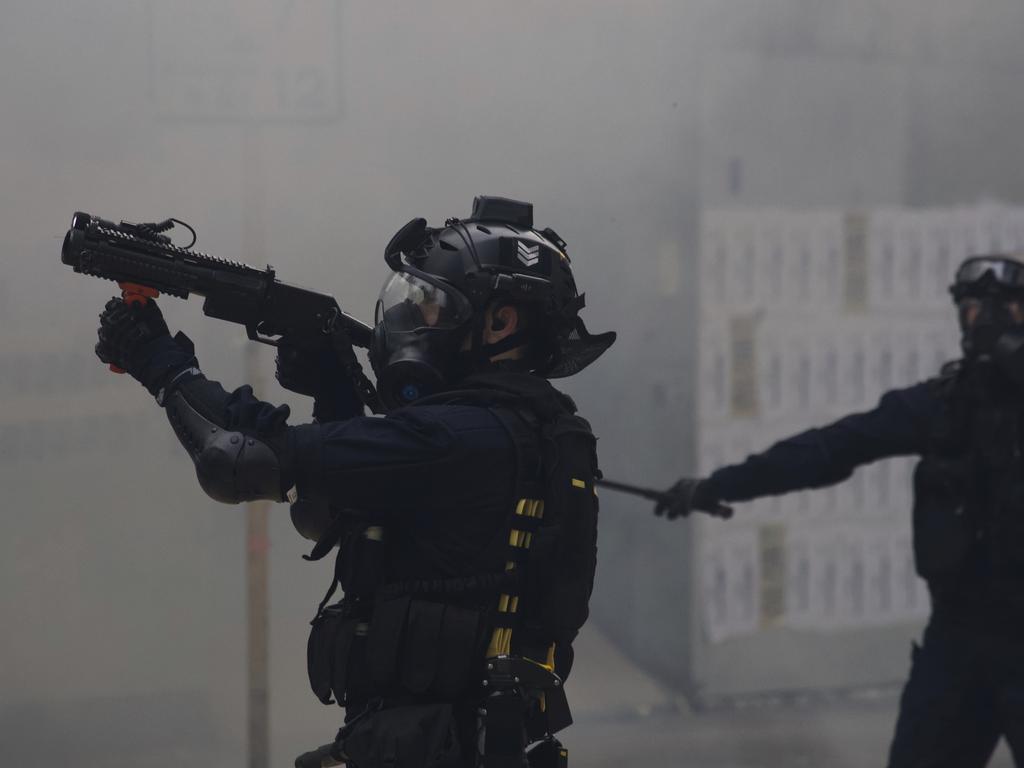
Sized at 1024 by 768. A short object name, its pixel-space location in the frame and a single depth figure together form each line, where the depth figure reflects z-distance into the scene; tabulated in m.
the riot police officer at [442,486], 17.96
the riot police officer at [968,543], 18.88
